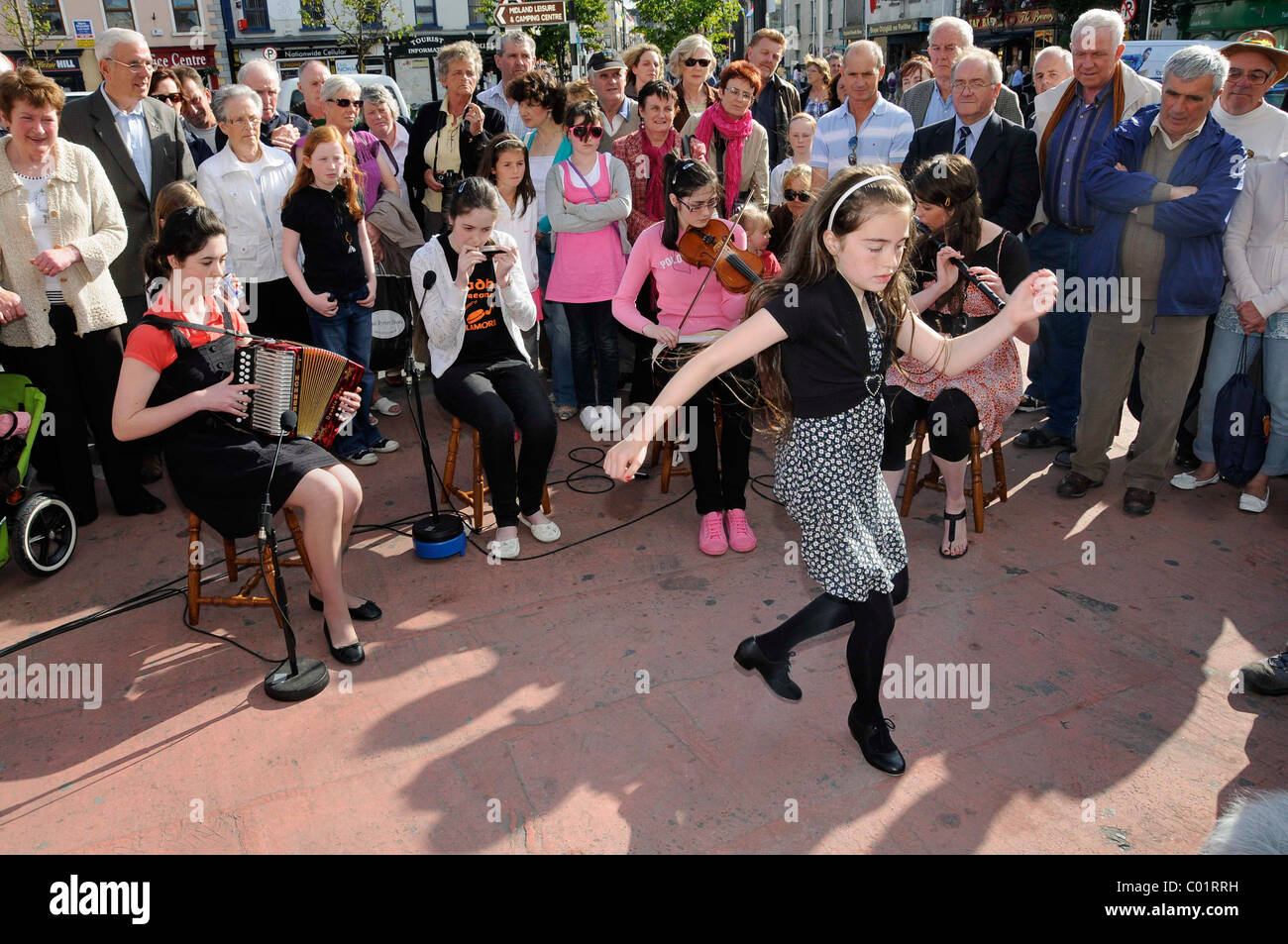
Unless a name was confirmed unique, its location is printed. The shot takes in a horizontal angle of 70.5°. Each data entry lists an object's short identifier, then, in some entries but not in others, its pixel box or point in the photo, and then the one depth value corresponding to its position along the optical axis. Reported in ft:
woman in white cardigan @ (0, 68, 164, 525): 14.14
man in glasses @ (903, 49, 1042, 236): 16.22
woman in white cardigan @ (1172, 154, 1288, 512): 14.33
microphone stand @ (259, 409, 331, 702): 10.71
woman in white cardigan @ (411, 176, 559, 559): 14.14
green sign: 76.38
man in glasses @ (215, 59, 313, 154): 18.98
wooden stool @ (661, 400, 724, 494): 16.37
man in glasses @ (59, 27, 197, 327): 16.30
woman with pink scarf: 18.38
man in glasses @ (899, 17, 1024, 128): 19.17
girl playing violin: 14.34
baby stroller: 13.60
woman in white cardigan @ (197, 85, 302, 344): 16.43
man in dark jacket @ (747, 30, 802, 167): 21.83
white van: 47.34
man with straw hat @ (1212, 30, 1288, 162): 14.85
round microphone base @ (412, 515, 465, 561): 14.17
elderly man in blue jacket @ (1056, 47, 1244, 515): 13.80
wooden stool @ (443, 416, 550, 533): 15.10
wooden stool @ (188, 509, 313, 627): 12.16
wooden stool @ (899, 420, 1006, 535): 15.10
